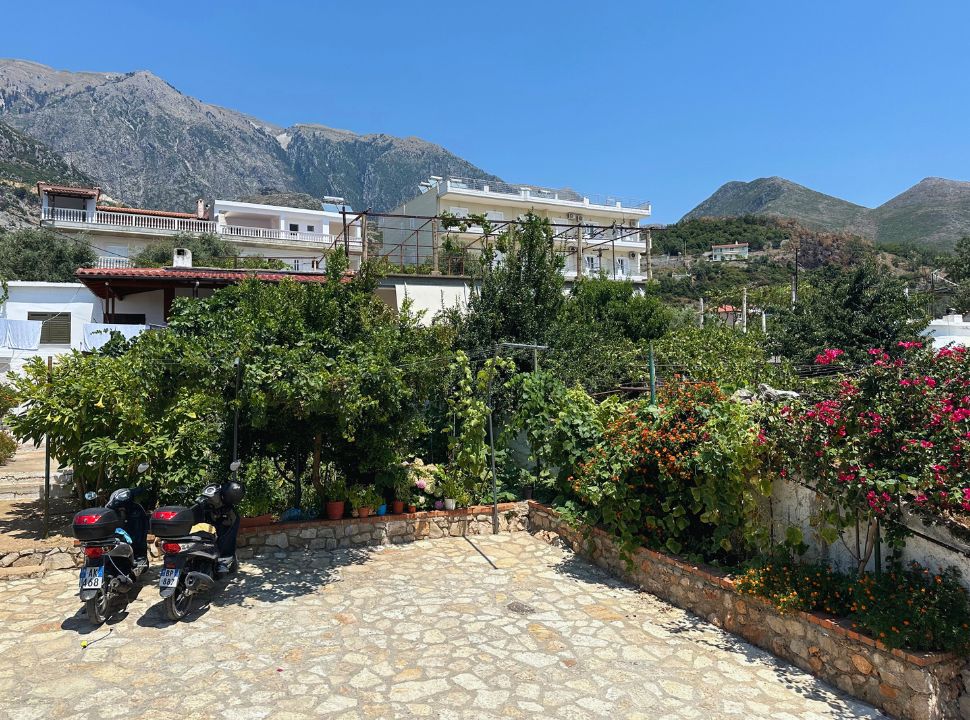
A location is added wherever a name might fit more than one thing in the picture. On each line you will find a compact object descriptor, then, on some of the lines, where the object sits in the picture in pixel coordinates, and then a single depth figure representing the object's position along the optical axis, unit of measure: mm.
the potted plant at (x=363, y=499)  8180
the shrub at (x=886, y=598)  4191
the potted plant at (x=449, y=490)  8820
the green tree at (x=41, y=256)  28797
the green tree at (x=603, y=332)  11195
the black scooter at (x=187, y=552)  5543
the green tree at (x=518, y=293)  12203
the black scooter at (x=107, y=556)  5344
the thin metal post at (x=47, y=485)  7045
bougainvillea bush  4242
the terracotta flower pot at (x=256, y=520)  7803
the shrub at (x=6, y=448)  11562
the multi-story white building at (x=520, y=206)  42625
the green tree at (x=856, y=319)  17141
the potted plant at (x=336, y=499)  8211
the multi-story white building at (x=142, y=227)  37250
